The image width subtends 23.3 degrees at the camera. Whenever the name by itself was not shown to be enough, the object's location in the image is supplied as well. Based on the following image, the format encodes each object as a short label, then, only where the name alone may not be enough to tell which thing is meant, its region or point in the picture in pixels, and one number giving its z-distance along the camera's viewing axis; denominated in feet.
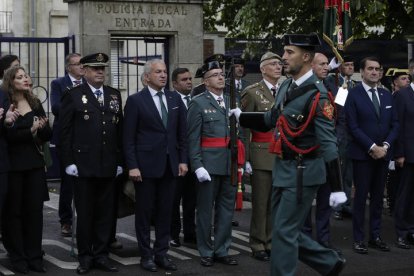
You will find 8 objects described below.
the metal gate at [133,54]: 48.83
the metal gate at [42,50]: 47.93
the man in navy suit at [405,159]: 38.75
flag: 36.66
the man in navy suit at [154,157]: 32.58
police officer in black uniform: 32.01
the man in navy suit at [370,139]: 37.11
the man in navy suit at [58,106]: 37.86
